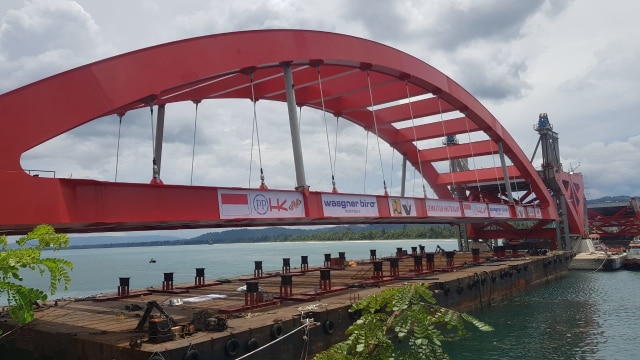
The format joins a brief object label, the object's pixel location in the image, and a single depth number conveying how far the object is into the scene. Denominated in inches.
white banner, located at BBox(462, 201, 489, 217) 1190.3
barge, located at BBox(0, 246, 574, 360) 458.9
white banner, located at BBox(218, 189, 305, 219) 572.4
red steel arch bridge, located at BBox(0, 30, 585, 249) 430.9
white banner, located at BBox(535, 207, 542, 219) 1751.1
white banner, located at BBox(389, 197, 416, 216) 861.2
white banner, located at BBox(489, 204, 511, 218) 1355.4
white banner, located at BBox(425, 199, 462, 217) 1009.5
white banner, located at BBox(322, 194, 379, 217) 721.0
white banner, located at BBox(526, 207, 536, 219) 1641.2
